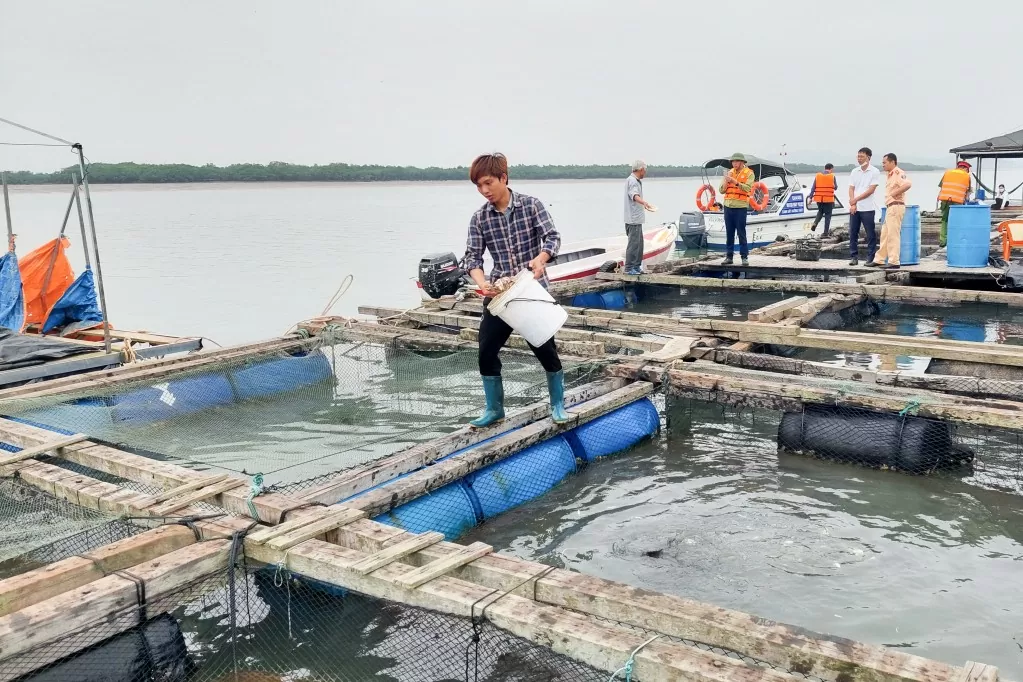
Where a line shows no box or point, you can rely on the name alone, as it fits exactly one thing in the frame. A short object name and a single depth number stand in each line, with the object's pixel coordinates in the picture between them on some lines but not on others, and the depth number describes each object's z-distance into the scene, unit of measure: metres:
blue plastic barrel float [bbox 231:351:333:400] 8.16
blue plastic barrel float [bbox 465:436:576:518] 5.50
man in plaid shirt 5.22
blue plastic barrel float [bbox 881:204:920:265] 13.65
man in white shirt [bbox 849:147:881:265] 13.02
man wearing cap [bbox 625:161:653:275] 13.41
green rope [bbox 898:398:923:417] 6.08
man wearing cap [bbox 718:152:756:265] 13.04
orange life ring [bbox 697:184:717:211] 23.42
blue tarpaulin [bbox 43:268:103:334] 10.26
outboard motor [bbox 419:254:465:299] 11.93
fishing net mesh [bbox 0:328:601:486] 6.48
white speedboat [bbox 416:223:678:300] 11.95
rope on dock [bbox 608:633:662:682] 2.87
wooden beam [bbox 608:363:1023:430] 5.89
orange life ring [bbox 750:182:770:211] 18.41
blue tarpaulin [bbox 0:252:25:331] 9.85
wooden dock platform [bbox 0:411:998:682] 2.85
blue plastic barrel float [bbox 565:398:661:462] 6.36
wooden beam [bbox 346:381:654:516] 4.80
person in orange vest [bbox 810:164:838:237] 20.08
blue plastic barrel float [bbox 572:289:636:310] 13.12
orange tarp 10.50
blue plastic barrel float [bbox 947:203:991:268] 12.76
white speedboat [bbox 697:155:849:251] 22.94
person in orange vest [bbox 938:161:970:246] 15.20
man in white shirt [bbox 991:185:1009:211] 26.11
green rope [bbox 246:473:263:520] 4.39
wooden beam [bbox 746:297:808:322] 9.29
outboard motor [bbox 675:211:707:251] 22.75
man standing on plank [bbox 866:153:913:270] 12.29
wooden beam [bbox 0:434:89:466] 5.19
